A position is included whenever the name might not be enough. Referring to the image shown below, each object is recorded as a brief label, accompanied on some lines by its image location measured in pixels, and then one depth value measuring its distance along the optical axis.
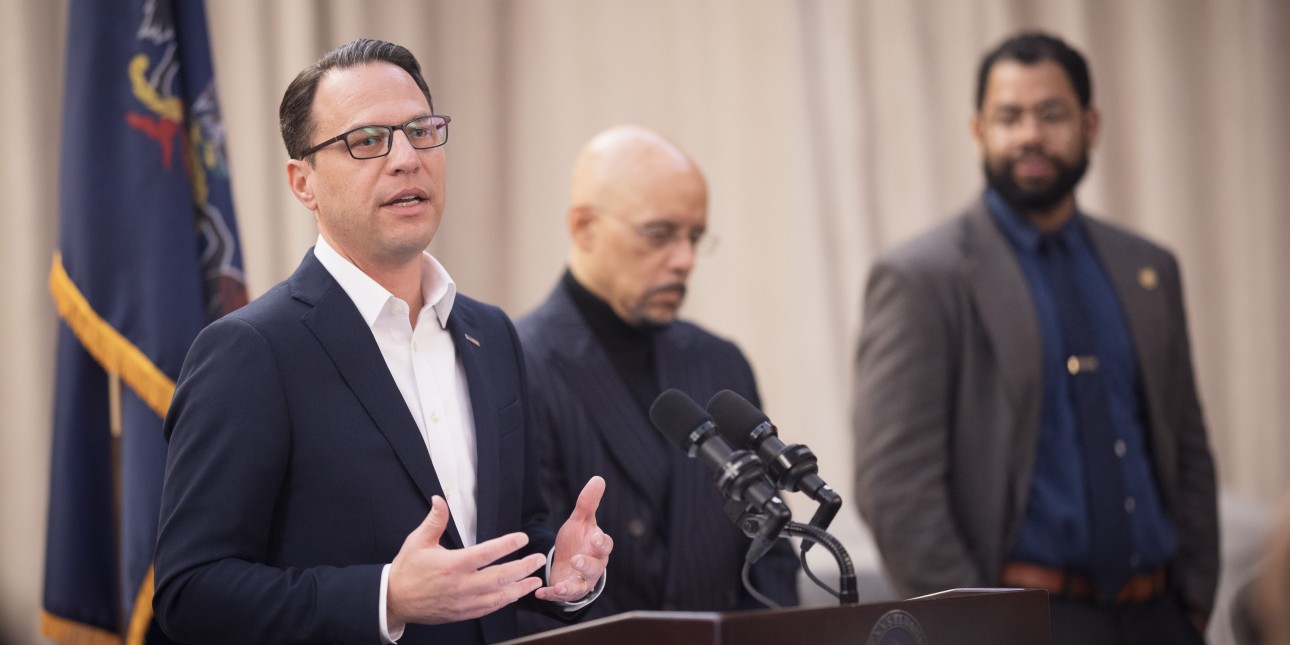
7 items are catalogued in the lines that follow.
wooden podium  3.83
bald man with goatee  4.89
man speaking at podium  4.31
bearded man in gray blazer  5.20
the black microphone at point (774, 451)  4.32
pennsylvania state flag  5.07
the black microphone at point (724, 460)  4.29
